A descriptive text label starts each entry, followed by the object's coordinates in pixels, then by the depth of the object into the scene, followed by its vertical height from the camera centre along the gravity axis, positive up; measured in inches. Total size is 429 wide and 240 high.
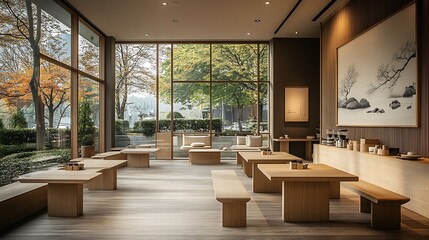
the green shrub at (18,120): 223.9 +1.6
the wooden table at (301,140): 426.0 -25.7
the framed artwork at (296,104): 446.0 +23.5
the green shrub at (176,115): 466.3 +10.0
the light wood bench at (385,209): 159.0 -39.4
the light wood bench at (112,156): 332.4 -32.8
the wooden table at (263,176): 246.2 -36.0
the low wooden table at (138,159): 386.9 -39.5
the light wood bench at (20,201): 167.2 -40.2
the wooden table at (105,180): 253.1 -41.3
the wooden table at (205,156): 411.8 -38.6
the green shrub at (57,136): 273.1 -10.8
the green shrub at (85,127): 349.1 -4.3
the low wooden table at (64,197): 184.9 -39.0
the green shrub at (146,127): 462.3 -5.6
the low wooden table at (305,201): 175.2 -38.2
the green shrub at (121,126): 456.1 -4.3
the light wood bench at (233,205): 161.6 -38.2
